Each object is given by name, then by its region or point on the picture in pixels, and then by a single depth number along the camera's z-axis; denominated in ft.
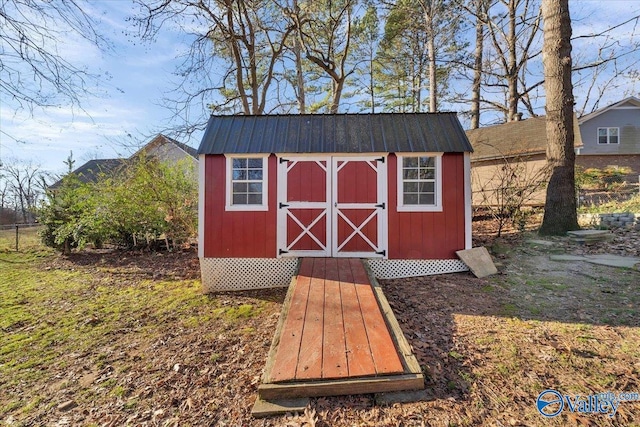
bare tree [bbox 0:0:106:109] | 11.71
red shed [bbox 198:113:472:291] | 16.39
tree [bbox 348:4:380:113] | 41.68
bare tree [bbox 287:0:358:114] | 34.71
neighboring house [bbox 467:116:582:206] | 42.41
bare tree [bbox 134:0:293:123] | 29.94
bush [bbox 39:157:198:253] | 24.34
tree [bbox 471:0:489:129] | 40.34
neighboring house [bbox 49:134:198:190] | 27.55
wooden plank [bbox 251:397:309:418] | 6.46
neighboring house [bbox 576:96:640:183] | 56.49
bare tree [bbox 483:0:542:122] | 40.55
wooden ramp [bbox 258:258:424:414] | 6.79
